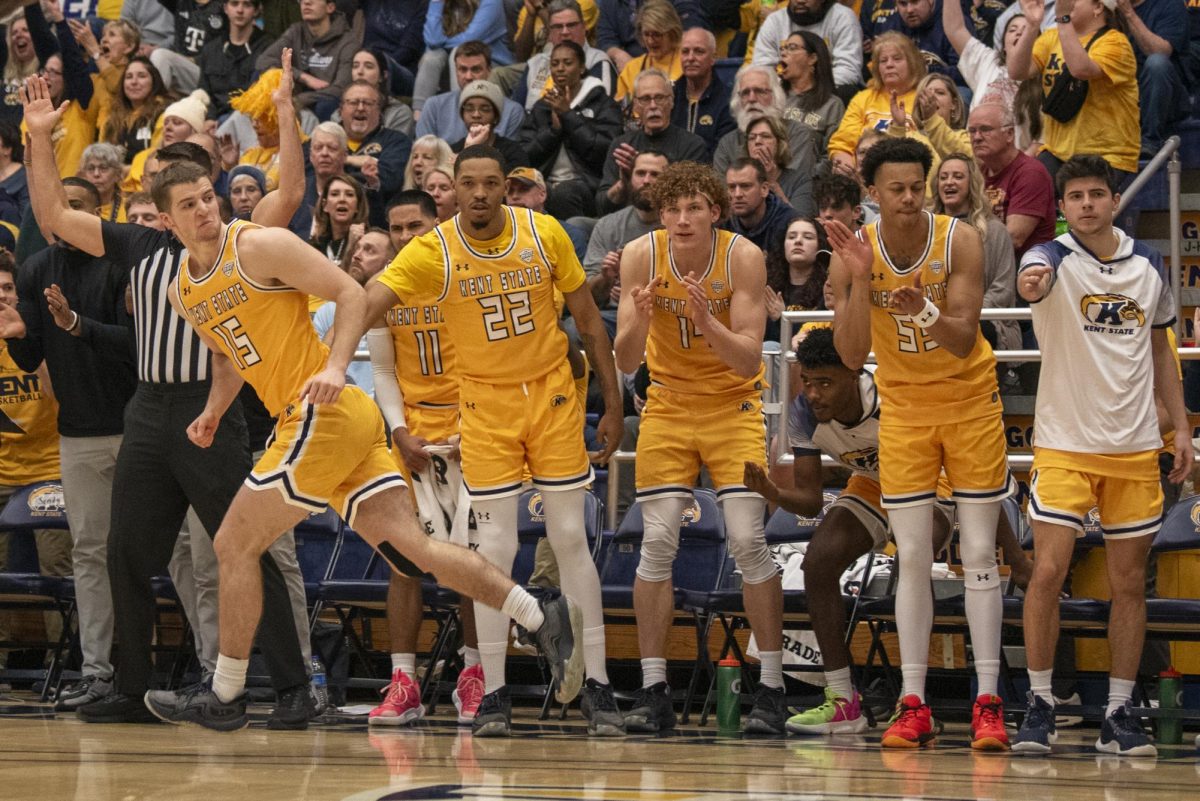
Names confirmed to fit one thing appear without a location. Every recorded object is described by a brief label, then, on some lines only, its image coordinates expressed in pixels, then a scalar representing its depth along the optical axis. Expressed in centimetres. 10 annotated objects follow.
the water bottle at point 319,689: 1545
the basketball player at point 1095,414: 1309
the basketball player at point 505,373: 1430
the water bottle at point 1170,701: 1372
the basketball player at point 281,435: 1240
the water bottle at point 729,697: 1436
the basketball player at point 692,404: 1455
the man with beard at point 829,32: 2250
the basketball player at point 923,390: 1342
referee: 1418
